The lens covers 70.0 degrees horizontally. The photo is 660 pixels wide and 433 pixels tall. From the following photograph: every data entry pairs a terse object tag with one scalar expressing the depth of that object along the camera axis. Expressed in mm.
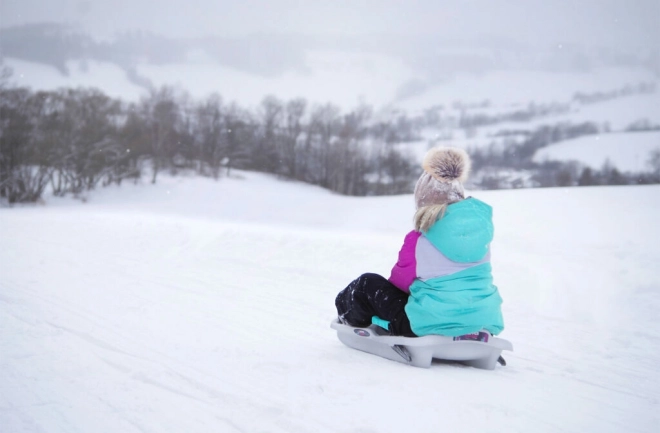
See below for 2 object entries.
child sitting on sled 3291
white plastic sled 3402
